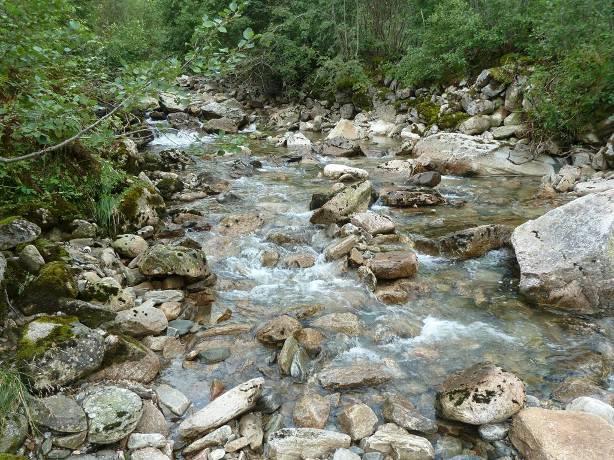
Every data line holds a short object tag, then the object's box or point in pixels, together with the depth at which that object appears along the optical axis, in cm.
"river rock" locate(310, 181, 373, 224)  816
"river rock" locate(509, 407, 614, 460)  295
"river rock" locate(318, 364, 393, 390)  410
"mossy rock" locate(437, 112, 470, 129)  1503
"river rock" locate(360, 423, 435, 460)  325
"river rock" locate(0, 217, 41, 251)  462
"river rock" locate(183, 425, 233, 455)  332
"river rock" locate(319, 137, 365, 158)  1457
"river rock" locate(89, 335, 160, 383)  391
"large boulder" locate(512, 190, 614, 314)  523
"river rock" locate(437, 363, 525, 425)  353
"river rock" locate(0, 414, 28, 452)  283
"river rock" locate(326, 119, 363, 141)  1761
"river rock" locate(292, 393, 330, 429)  365
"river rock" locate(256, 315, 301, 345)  475
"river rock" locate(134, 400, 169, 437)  342
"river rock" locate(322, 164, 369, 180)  1140
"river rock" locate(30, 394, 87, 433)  310
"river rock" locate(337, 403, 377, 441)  351
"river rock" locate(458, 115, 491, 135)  1413
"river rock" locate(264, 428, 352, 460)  328
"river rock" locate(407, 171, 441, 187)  1063
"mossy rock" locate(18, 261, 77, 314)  416
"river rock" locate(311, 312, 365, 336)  502
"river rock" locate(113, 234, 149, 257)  633
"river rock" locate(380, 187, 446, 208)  922
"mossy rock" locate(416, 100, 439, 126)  1617
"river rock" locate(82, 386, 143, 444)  320
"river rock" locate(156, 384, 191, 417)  372
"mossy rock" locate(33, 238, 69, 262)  490
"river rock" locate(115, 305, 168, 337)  461
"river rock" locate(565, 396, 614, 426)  336
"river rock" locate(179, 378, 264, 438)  346
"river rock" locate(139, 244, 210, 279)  576
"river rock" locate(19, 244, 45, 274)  448
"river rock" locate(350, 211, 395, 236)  760
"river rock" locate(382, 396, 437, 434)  356
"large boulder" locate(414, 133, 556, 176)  1172
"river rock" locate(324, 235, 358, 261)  675
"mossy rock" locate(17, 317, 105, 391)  346
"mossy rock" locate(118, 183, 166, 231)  713
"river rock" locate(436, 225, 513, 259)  678
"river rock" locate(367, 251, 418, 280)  614
